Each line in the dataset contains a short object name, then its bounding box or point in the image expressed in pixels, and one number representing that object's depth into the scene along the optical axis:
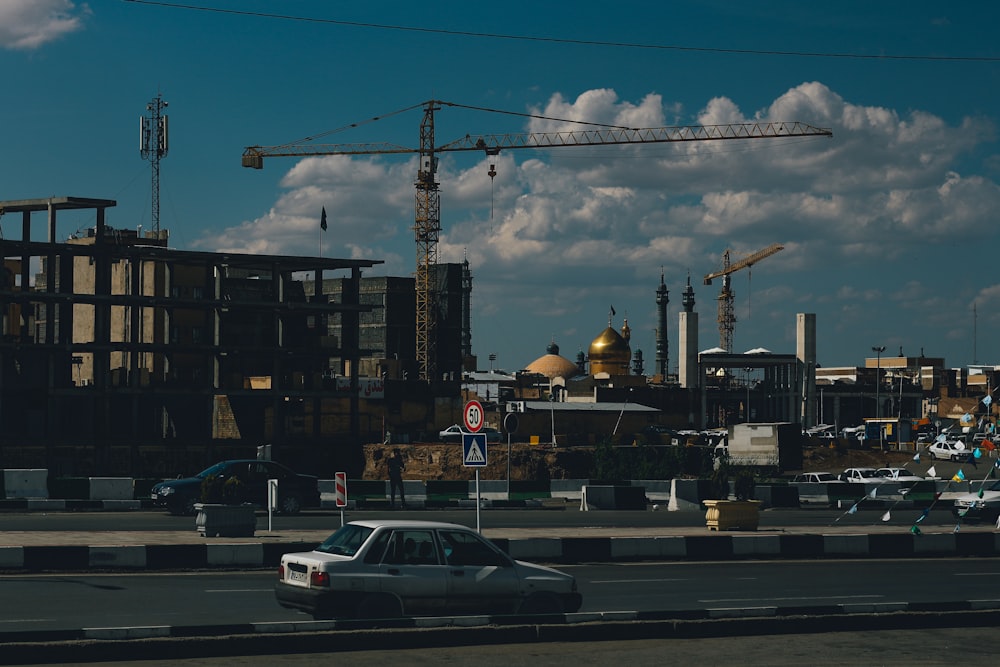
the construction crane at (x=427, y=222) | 137.88
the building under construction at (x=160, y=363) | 82.50
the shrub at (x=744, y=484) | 47.78
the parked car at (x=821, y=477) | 65.07
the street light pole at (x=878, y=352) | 127.09
